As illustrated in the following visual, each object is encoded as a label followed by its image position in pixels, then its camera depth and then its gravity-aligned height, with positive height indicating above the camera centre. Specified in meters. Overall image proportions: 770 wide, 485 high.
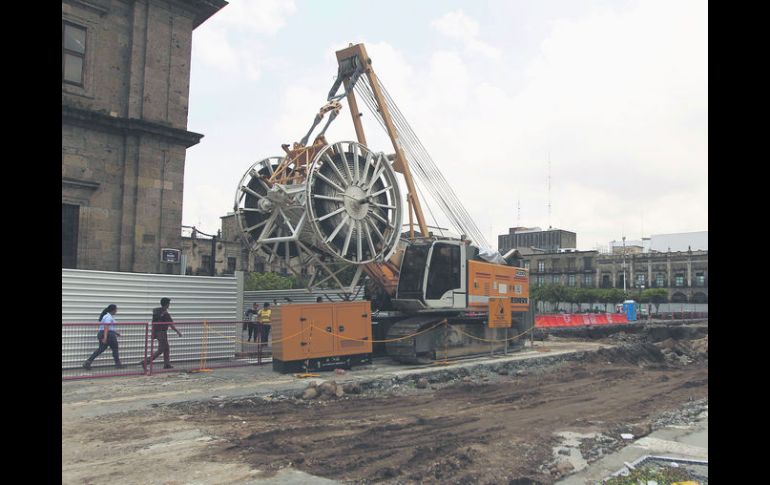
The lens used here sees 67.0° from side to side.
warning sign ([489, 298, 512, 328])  17.50 -1.17
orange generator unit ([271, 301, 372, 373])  13.05 -1.52
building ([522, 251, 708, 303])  75.81 +0.90
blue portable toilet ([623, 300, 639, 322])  41.84 -2.49
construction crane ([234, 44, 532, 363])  13.68 +0.92
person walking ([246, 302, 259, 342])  17.63 -1.65
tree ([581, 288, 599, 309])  73.94 -2.45
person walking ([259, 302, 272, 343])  16.67 -1.50
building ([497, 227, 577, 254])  110.19 +7.14
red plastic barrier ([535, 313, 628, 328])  30.95 -2.48
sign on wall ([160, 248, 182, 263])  17.62 +0.37
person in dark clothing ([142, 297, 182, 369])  13.60 -1.48
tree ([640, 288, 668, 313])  70.44 -2.09
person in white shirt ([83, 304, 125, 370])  12.93 -1.68
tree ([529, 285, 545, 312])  77.12 -2.35
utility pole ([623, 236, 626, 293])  76.38 +1.16
